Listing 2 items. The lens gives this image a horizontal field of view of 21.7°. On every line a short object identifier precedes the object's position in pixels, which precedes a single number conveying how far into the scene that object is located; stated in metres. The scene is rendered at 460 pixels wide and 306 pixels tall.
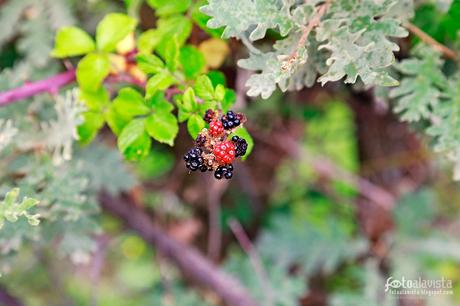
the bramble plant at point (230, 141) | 0.83
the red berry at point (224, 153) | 0.79
